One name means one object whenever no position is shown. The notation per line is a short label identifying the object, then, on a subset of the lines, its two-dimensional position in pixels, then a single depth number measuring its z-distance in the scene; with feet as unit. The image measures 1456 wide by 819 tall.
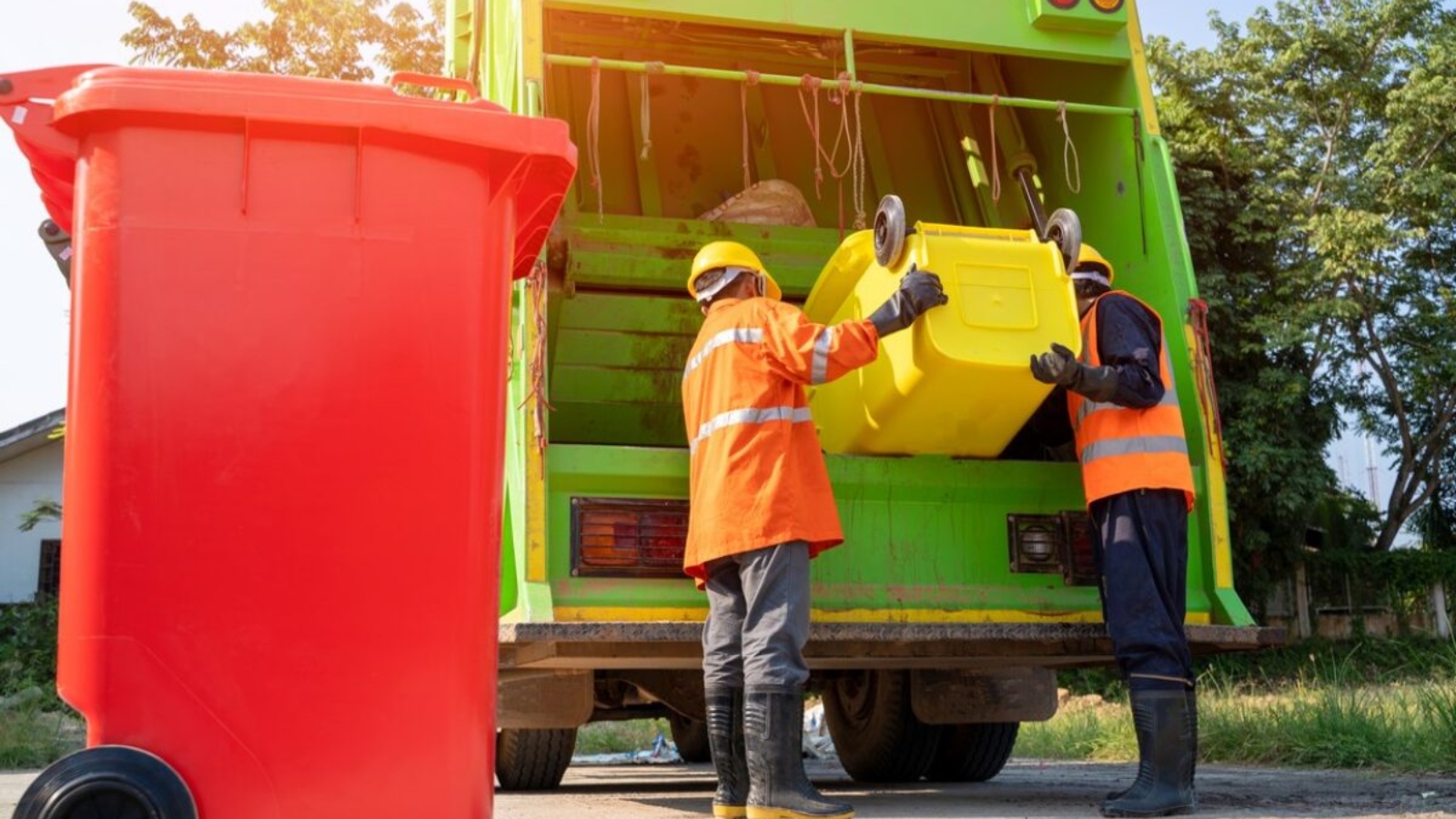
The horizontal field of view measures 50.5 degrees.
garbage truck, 12.84
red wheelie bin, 8.17
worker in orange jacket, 11.96
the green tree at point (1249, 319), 57.16
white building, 66.64
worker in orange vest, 12.84
